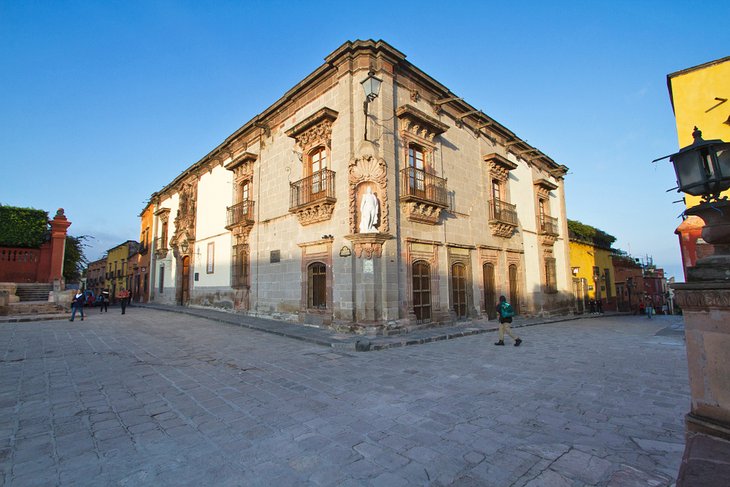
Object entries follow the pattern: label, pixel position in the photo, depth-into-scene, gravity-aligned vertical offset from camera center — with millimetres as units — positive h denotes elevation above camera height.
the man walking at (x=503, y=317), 8547 -860
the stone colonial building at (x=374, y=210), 10578 +2921
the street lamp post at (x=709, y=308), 2375 -206
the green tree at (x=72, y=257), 24031 +2345
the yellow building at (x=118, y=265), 31445 +2396
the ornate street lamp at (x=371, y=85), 9258 +5482
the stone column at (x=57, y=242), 18062 +2522
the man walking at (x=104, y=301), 19428 -699
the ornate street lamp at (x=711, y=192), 2482 +683
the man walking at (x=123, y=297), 17316 -439
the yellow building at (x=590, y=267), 21516 +999
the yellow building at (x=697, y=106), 9716 +5195
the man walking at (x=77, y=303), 13152 -552
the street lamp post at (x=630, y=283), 27109 -188
